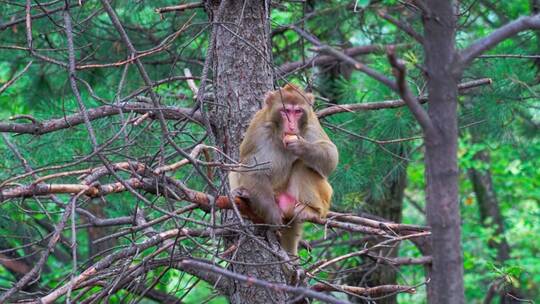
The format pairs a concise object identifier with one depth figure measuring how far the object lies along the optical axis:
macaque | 9.45
